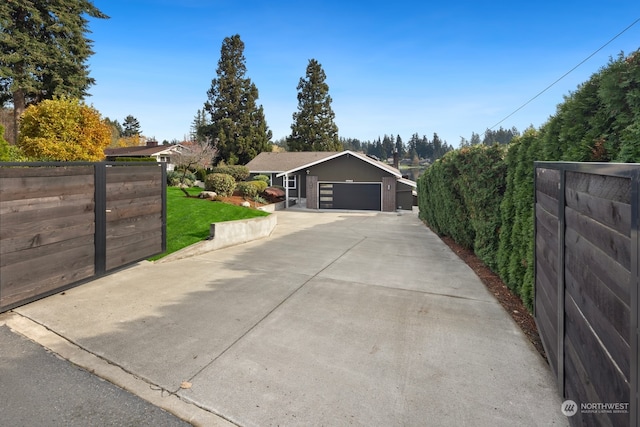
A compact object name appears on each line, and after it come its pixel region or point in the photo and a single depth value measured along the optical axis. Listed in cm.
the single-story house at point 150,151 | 4478
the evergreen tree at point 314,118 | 4362
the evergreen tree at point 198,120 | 6122
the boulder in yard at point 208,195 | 1644
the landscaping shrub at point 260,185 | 2240
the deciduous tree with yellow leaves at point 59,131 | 1847
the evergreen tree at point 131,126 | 8769
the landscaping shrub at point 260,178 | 2766
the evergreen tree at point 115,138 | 6412
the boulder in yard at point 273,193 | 2407
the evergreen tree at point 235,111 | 3909
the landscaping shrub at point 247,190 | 2077
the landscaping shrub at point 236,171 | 2686
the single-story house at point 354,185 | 2391
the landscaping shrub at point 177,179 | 2211
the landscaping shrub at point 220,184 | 1817
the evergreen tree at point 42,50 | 2300
